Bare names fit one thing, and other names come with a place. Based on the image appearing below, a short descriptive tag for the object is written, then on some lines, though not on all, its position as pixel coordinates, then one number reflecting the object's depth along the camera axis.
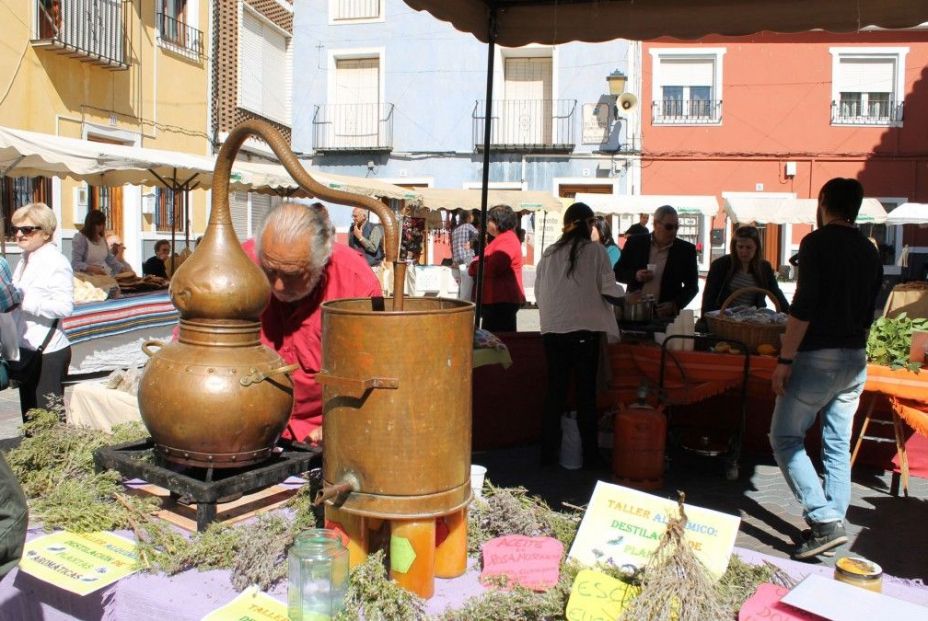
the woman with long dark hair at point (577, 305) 4.59
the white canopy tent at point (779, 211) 16.14
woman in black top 5.52
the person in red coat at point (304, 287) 2.05
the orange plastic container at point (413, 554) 1.44
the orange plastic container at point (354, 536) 1.50
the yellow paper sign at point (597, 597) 1.40
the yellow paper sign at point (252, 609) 1.40
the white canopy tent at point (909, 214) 14.86
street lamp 19.02
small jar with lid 1.42
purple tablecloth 1.49
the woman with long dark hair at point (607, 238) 11.23
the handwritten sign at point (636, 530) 1.55
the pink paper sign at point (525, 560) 1.54
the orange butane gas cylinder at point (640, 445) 4.42
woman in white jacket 4.26
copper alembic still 1.40
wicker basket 4.55
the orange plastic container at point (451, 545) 1.55
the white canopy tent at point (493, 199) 14.66
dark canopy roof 3.41
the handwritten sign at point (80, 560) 1.53
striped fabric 7.22
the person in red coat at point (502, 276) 6.25
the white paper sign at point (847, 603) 1.29
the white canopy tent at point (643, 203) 15.93
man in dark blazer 5.51
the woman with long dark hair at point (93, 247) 8.86
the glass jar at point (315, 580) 1.38
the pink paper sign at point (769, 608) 1.36
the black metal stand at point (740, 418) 4.48
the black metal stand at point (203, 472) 1.69
